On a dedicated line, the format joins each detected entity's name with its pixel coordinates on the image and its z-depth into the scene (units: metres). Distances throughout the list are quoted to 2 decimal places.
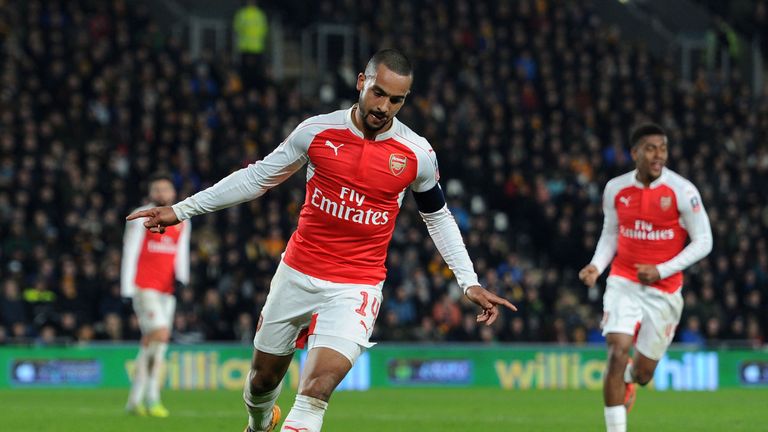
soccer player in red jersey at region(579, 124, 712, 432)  11.52
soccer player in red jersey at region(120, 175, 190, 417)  15.32
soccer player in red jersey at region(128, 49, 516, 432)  8.04
